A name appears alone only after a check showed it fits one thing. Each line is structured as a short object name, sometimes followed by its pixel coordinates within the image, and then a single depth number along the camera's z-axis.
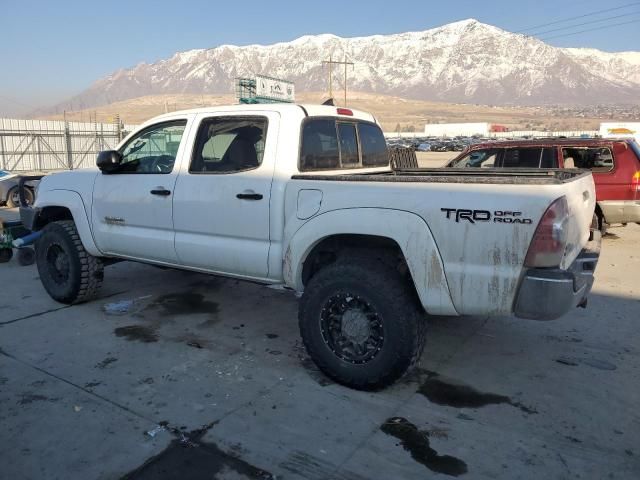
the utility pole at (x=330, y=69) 56.65
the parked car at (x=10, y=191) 13.66
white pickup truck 3.06
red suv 8.21
